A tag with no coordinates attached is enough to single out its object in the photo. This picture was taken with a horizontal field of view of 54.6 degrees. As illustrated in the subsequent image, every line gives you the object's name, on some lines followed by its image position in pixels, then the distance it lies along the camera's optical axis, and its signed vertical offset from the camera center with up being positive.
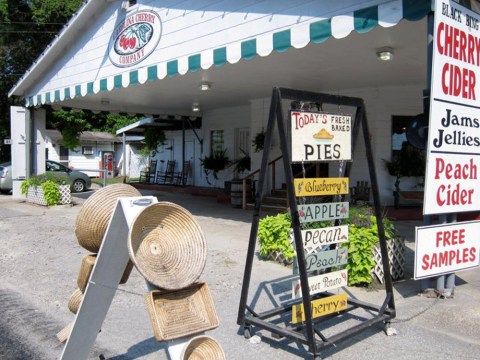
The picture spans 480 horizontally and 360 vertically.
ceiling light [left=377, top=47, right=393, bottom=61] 7.24 +1.72
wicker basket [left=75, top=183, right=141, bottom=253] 2.94 -0.35
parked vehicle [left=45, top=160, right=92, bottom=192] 18.67 -0.64
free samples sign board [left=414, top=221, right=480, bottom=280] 4.68 -0.89
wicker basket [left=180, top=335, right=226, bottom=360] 2.51 -1.03
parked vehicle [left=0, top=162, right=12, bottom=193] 17.67 -0.70
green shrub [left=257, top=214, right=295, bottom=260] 6.27 -1.00
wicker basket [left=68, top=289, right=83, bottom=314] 3.21 -0.98
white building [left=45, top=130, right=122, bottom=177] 34.44 +0.70
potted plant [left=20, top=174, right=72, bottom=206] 13.09 -0.85
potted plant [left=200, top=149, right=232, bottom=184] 16.12 +0.00
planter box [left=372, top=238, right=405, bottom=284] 5.50 -1.16
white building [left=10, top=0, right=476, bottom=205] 6.43 +1.85
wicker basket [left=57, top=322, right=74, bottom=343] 3.33 -1.25
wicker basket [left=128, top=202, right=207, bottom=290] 2.46 -0.47
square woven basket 2.40 -0.81
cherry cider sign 4.69 +0.53
